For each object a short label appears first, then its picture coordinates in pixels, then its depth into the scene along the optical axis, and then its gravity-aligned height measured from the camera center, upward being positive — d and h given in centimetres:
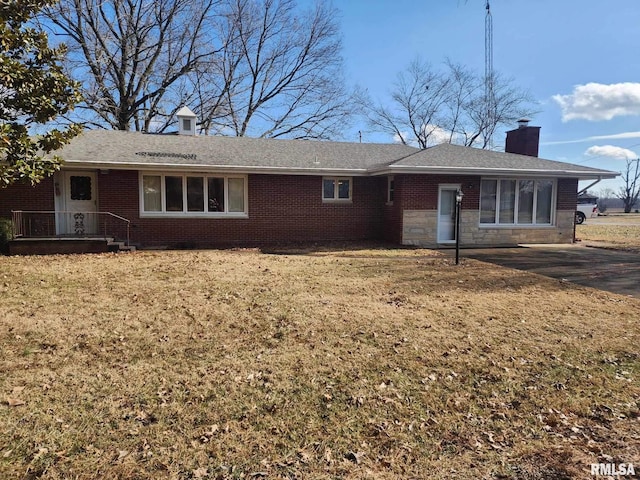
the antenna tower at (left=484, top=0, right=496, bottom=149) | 3716 +997
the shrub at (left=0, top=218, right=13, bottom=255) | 1084 -65
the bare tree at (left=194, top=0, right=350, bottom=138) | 2772 +889
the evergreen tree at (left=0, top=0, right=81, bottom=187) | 674 +202
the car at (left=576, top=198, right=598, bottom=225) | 3173 +64
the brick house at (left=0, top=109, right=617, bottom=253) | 1262 +54
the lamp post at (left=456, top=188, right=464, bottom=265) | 1000 +7
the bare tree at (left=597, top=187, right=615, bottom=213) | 7559 +369
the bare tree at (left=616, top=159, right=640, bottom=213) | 6301 +354
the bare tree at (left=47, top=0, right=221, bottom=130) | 2319 +921
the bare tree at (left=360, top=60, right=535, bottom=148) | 3822 +876
